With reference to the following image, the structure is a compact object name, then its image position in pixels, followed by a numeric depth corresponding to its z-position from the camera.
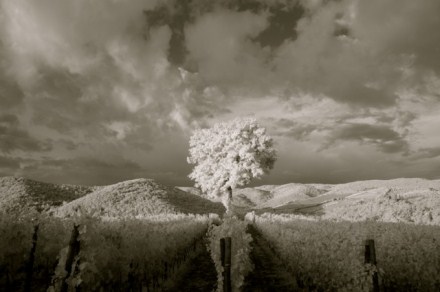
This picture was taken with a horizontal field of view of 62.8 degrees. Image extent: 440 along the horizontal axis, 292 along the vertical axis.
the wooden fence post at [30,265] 9.70
